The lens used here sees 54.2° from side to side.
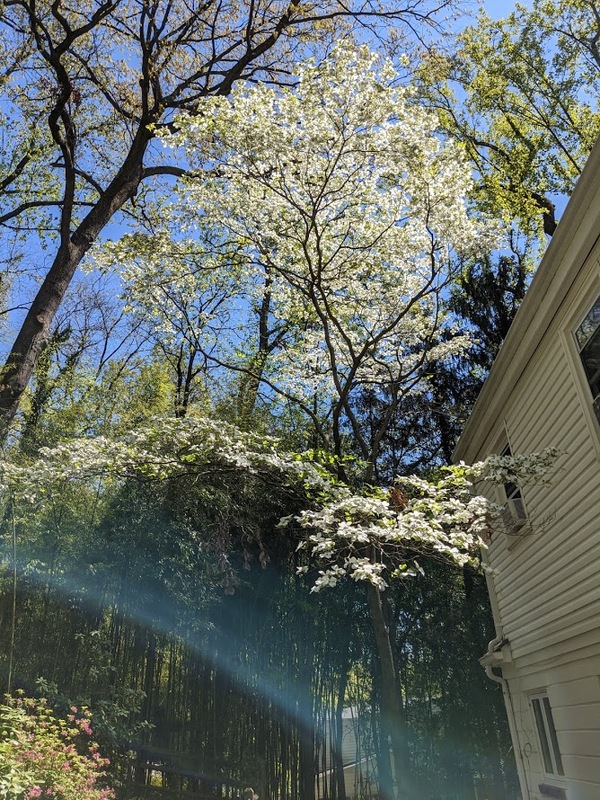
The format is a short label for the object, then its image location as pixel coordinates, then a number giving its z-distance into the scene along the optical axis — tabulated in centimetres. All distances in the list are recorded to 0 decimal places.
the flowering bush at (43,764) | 292
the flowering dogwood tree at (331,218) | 482
